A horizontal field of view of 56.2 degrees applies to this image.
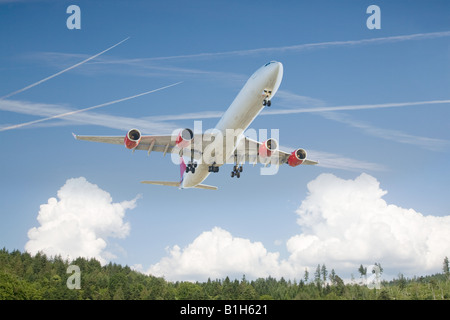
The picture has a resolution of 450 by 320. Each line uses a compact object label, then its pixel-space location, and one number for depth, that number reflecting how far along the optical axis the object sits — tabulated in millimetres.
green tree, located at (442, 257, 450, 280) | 134175
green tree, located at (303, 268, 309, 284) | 112538
